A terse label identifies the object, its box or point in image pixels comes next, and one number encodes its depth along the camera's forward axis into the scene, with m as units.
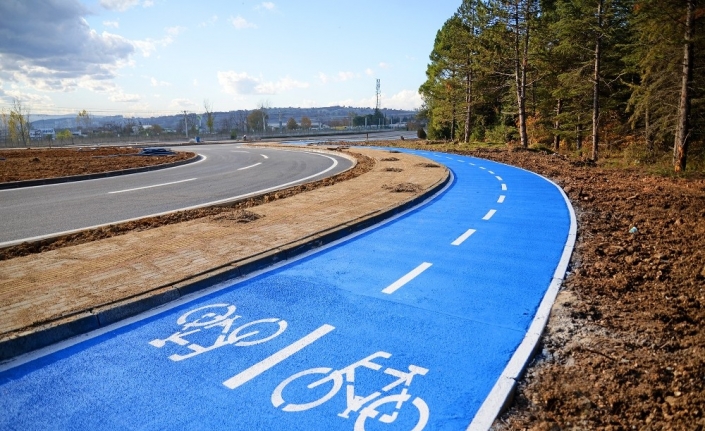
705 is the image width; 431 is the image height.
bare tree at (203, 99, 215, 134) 120.44
